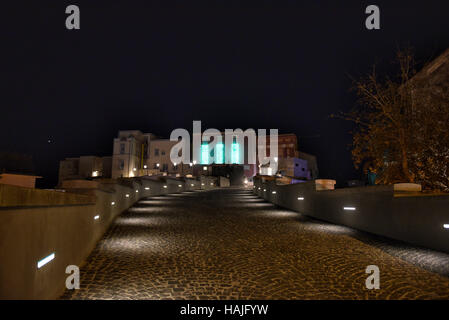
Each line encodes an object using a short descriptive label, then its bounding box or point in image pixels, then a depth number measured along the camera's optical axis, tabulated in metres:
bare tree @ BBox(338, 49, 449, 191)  11.55
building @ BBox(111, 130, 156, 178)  66.62
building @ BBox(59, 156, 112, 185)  70.69
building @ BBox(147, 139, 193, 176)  67.19
